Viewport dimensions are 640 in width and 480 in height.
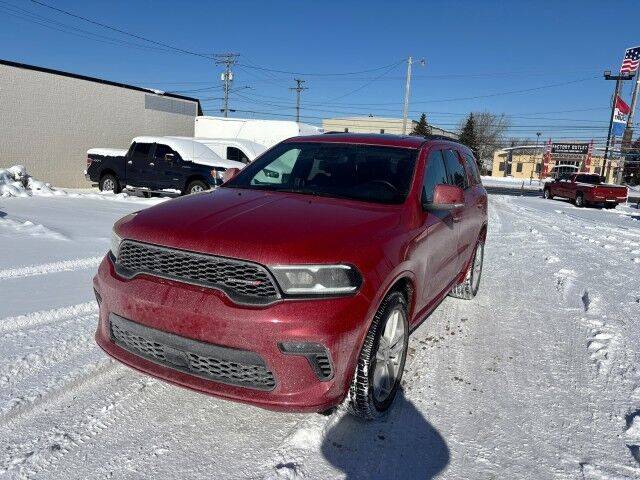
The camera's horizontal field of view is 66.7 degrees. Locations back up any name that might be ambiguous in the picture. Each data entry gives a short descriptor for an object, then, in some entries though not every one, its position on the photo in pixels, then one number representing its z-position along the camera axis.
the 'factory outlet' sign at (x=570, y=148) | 53.97
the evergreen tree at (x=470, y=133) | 70.44
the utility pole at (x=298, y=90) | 68.69
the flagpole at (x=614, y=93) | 39.72
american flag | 40.75
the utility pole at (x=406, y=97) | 42.56
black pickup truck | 13.27
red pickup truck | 23.02
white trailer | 23.33
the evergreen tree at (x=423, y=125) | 65.50
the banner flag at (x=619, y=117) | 39.16
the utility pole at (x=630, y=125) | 37.31
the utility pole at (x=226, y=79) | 57.51
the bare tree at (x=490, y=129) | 84.69
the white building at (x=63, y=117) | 16.88
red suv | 2.35
